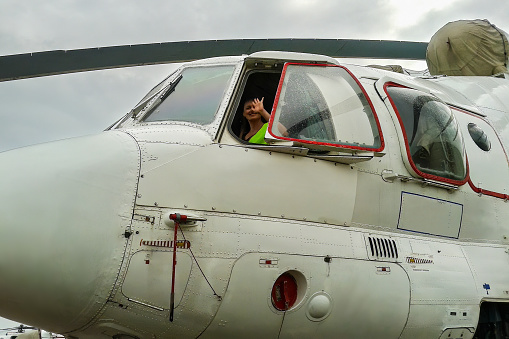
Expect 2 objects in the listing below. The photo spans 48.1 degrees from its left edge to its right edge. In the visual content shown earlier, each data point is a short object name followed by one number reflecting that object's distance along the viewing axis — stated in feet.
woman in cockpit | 16.28
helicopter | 11.94
